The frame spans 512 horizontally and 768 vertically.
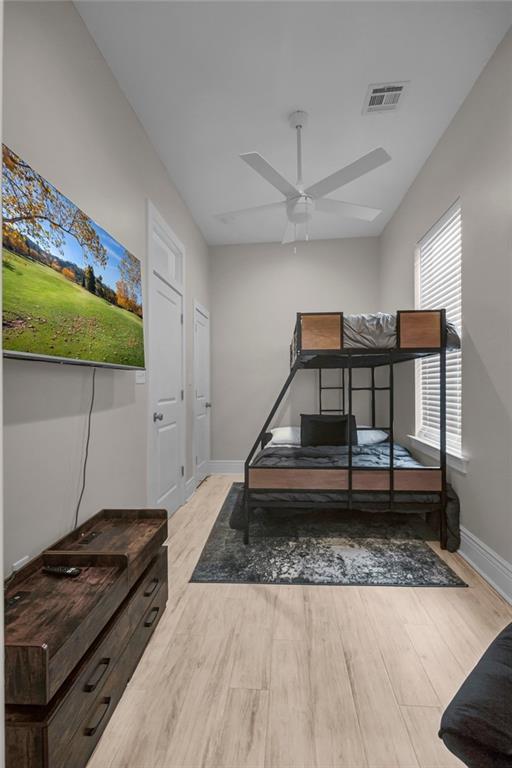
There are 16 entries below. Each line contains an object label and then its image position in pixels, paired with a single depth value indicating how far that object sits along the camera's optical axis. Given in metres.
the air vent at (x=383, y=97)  2.37
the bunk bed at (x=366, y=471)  2.53
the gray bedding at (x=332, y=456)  2.87
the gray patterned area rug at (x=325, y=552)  2.19
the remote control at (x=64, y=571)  1.36
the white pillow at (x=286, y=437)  3.93
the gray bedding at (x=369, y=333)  2.56
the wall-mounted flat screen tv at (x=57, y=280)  1.29
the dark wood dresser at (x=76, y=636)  0.95
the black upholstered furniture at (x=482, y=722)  0.64
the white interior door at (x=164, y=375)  2.79
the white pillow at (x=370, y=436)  3.80
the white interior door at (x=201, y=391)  4.22
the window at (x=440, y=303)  2.67
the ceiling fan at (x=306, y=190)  2.26
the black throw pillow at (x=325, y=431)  3.62
